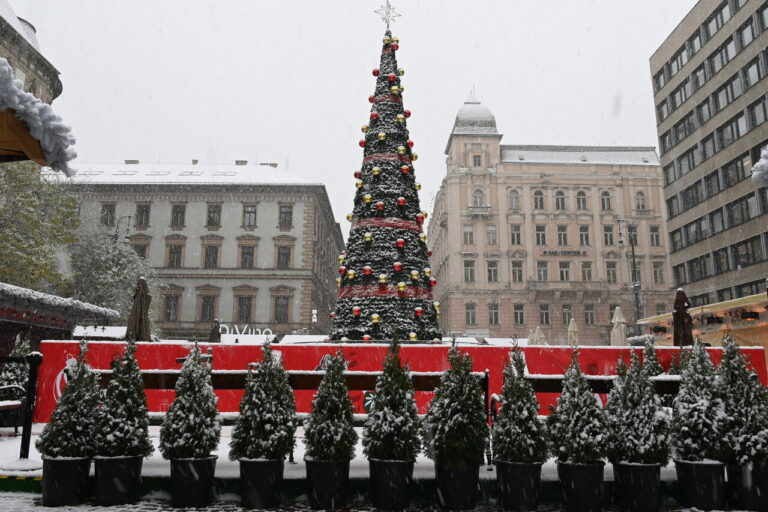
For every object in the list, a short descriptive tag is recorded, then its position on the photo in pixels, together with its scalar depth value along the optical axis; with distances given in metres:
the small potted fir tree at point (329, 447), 5.35
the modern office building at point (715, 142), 31.77
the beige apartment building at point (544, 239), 53.03
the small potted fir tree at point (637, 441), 5.19
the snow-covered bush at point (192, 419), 5.39
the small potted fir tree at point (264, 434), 5.34
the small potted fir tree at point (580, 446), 5.20
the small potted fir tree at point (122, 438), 5.30
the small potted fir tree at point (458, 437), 5.28
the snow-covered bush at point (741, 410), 5.37
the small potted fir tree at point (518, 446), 5.22
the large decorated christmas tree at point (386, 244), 11.88
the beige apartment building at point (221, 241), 43.88
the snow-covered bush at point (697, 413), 5.50
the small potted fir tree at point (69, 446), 5.26
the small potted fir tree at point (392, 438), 5.33
